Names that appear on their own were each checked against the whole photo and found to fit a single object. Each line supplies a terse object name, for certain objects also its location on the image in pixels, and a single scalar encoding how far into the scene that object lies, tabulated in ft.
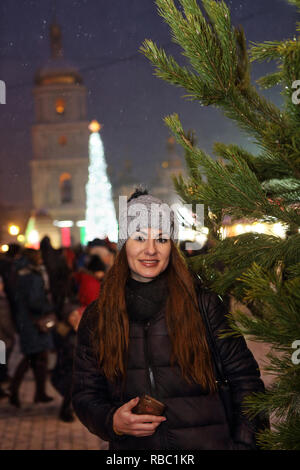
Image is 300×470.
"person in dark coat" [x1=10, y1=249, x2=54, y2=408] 26.91
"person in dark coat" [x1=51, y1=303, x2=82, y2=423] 22.71
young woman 8.47
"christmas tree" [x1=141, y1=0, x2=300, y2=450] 5.69
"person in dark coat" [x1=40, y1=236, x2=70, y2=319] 35.68
